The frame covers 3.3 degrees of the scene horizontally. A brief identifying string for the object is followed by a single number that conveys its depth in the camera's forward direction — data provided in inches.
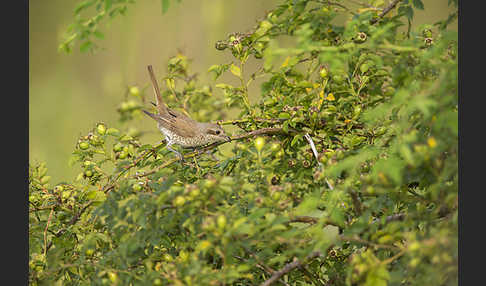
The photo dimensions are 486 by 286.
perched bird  437.5
